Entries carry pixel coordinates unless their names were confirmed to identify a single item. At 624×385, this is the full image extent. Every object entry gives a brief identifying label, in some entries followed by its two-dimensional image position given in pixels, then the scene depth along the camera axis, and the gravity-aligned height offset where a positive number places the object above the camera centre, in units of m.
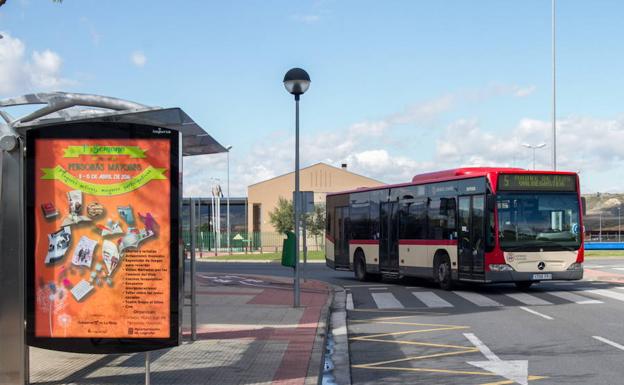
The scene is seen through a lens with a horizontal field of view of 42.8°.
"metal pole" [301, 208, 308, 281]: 19.56 -0.24
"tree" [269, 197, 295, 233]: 76.12 +1.11
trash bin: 16.17 -0.48
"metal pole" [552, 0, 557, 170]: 33.47 +5.21
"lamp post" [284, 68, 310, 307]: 15.92 +2.86
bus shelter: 7.35 +0.03
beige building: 83.25 +4.43
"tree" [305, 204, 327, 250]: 72.69 +0.37
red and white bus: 18.66 -0.04
